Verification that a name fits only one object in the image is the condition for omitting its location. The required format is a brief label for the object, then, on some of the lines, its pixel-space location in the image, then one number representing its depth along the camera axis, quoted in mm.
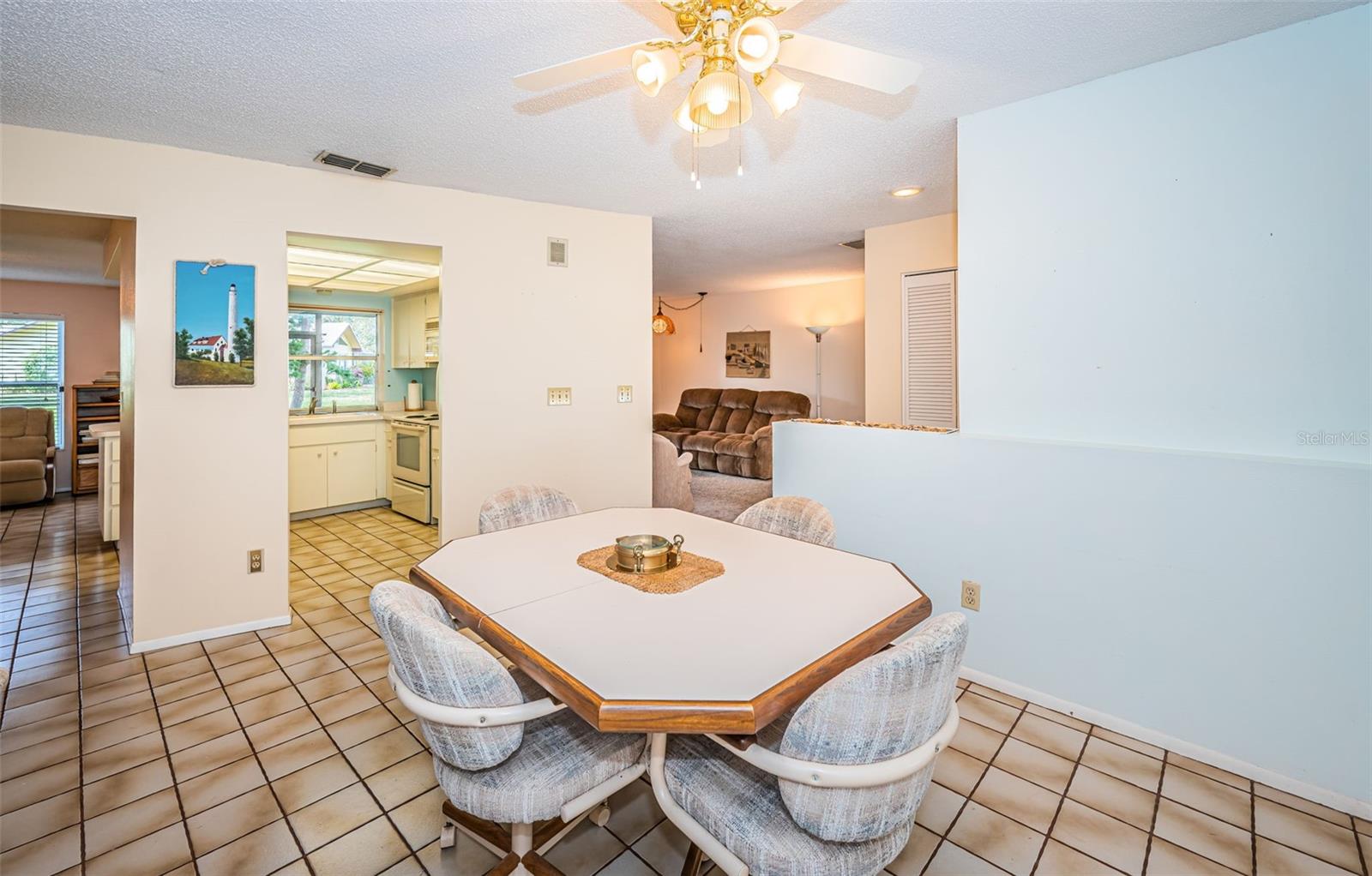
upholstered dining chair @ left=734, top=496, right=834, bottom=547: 2230
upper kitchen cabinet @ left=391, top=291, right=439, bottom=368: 5617
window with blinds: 5945
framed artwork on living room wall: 7992
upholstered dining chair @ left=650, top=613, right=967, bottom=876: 1058
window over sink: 5871
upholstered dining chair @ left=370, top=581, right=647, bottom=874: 1228
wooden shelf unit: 6082
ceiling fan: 1480
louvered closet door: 3771
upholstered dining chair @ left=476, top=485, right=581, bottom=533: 2436
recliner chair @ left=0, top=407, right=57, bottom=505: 5430
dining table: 1126
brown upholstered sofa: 6961
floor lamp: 7283
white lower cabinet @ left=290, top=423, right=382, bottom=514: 5184
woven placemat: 1687
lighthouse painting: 2867
